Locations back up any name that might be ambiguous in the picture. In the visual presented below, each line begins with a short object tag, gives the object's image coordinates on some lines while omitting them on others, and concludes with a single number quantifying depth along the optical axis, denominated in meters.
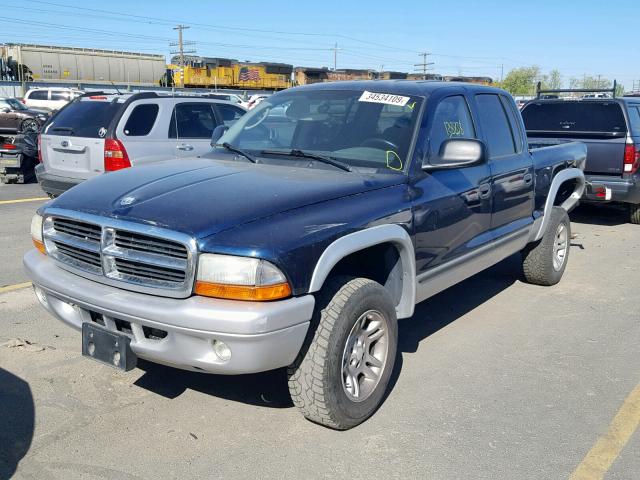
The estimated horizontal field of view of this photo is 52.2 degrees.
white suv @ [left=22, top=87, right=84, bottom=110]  34.12
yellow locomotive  50.56
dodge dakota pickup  3.04
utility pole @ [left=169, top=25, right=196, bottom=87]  71.32
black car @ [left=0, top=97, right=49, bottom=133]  15.29
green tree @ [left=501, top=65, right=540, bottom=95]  78.50
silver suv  8.56
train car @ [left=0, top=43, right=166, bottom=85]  44.84
